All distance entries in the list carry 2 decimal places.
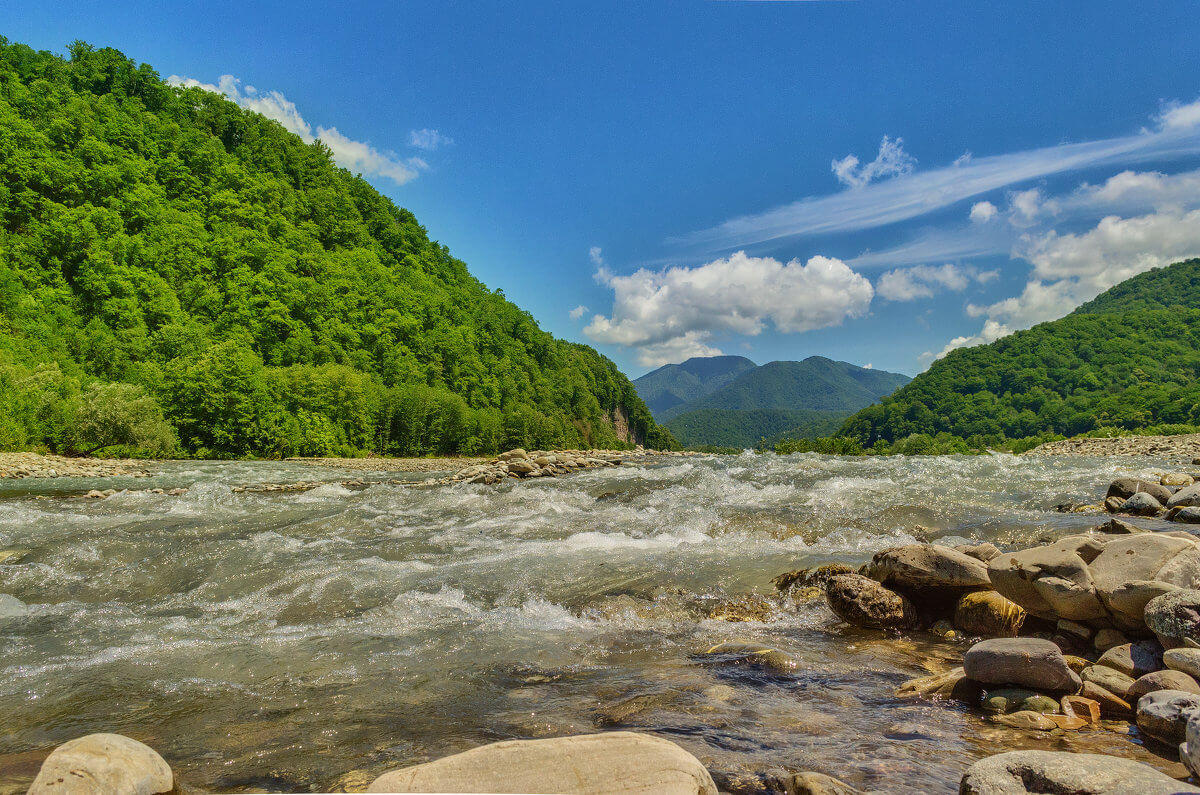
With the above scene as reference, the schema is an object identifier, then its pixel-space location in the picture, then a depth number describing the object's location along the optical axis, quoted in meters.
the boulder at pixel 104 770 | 2.43
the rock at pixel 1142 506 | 10.88
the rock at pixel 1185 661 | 3.74
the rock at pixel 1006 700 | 3.84
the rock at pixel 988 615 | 5.50
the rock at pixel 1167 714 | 3.19
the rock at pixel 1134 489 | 11.67
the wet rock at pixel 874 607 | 6.01
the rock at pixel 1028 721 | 3.60
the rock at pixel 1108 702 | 3.73
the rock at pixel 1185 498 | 10.41
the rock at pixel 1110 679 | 3.87
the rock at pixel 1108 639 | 4.80
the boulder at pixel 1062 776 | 2.31
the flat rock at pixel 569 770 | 2.30
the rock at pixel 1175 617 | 3.96
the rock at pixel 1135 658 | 4.18
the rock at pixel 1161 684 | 3.62
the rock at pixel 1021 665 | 3.91
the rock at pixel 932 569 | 6.00
